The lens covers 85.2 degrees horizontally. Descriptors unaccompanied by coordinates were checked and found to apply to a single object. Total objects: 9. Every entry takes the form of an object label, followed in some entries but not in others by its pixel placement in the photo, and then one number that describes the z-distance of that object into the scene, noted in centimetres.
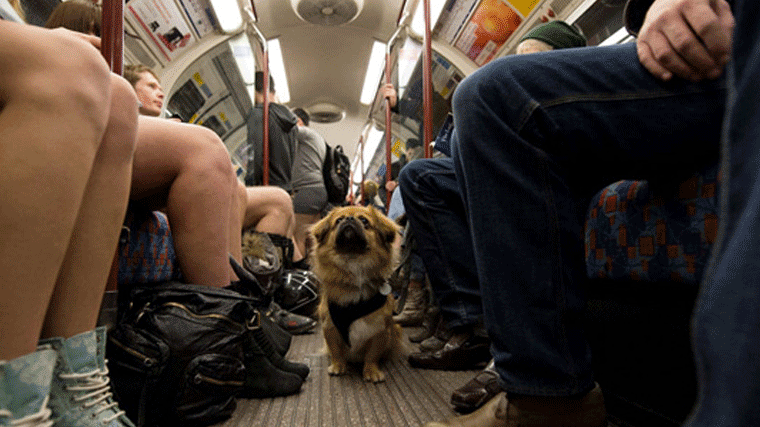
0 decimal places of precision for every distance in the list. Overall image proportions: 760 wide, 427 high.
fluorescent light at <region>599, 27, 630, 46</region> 252
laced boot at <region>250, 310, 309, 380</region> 123
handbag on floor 92
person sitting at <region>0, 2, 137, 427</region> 53
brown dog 170
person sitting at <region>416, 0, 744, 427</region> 62
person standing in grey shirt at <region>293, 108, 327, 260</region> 409
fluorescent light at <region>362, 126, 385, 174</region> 827
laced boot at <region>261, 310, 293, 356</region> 137
